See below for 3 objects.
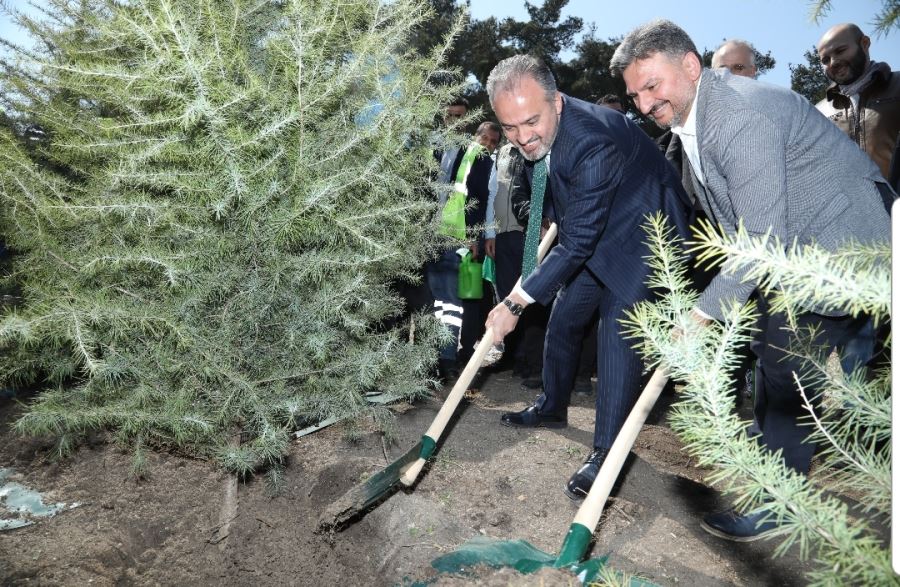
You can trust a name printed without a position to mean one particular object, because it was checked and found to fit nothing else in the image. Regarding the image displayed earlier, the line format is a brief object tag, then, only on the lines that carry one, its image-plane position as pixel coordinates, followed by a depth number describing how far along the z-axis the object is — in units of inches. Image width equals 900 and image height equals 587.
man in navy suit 102.1
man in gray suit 76.2
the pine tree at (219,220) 75.0
